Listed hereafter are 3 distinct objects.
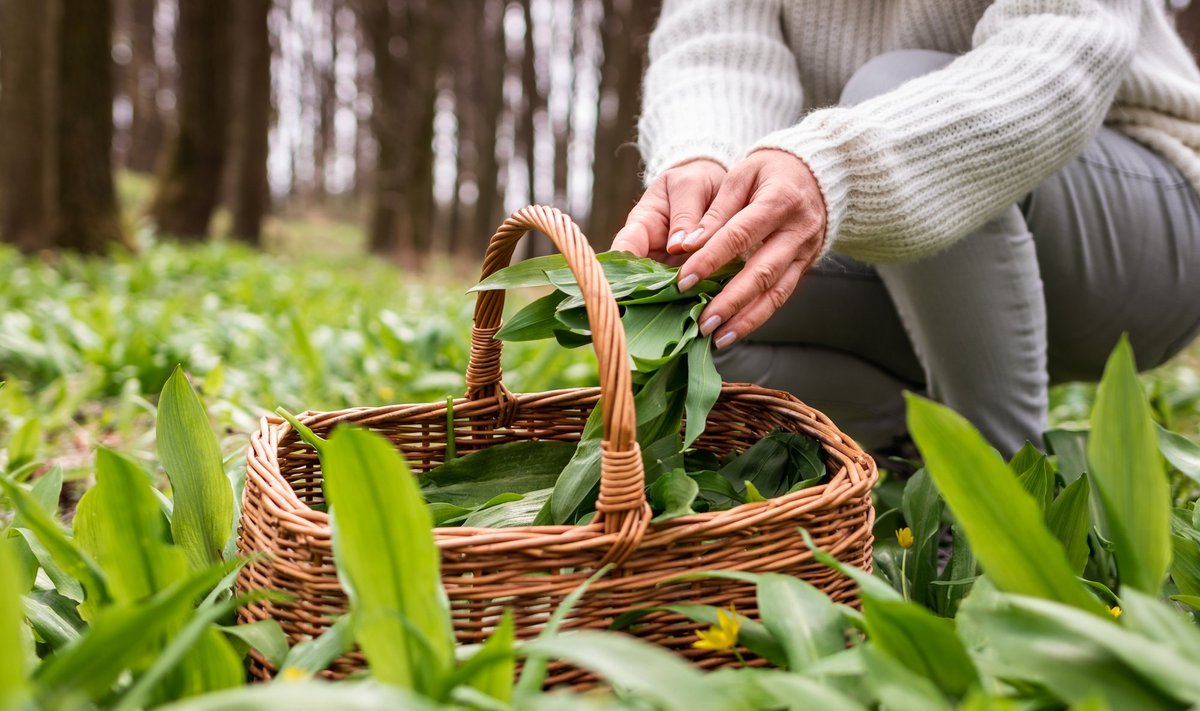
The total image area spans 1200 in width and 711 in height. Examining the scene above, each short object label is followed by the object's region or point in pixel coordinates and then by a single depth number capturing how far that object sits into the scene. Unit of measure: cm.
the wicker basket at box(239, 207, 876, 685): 86
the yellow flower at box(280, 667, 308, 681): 77
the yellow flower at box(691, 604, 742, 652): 88
